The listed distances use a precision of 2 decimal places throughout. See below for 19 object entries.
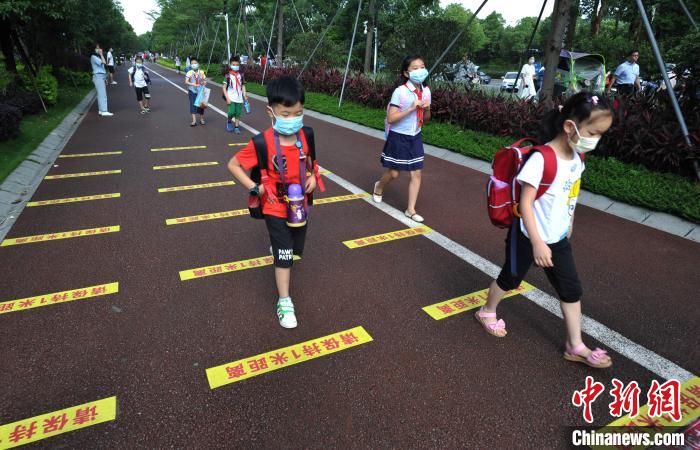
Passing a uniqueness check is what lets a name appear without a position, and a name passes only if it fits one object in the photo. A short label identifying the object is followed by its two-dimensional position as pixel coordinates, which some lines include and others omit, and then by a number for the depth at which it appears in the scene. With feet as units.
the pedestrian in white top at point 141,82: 45.96
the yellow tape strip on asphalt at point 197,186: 21.74
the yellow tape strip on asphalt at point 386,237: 15.64
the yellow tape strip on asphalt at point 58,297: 11.35
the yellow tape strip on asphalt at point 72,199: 19.39
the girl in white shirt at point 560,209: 7.82
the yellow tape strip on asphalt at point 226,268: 13.16
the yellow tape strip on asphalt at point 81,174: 23.61
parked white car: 101.67
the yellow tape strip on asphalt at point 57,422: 7.48
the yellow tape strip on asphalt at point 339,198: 20.20
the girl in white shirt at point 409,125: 15.70
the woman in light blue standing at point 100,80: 43.06
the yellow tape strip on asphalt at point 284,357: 8.98
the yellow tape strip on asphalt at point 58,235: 15.29
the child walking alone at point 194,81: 37.77
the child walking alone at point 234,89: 34.53
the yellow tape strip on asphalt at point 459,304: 11.37
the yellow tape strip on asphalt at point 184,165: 26.14
